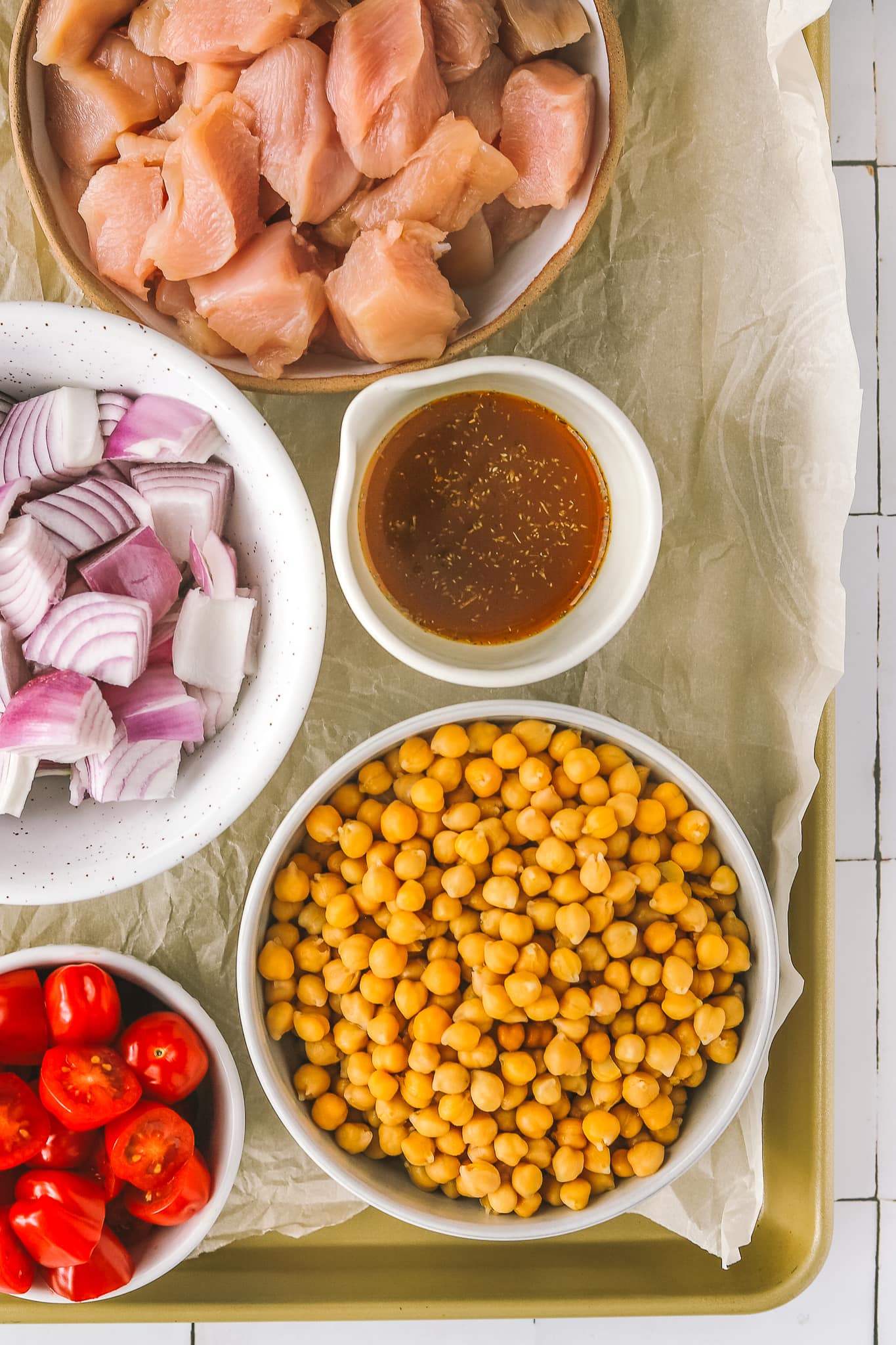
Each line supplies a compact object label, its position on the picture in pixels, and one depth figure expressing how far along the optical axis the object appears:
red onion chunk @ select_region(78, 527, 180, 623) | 0.58
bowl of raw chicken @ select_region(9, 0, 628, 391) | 0.58
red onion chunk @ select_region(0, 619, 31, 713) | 0.57
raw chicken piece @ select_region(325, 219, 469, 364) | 0.58
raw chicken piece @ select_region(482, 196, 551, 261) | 0.60
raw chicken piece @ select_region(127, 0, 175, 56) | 0.58
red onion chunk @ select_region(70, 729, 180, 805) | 0.58
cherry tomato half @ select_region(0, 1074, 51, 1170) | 0.60
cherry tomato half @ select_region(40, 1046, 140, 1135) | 0.60
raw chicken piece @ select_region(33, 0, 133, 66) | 0.58
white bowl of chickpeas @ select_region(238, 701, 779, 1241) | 0.61
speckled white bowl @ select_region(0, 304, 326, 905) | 0.57
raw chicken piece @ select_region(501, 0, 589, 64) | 0.59
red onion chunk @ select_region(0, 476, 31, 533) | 0.57
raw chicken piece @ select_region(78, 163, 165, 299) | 0.58
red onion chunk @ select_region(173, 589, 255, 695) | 0.58
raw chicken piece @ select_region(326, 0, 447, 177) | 0.57
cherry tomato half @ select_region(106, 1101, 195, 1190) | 0.60
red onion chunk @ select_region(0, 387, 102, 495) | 0.58
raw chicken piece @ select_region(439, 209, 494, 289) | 0.59
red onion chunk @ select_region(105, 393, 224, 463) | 0.58
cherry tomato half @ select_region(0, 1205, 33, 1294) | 0.60
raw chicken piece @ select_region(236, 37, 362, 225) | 0.58
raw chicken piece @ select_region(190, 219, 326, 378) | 0.58
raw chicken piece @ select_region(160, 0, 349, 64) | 0.57
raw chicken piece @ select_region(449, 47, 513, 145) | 0.59
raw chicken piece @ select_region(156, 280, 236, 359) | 0.60
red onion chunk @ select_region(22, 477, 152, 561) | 0.58
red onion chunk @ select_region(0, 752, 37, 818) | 0.57
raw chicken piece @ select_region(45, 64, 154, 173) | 0.58
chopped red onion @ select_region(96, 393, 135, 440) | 0.58
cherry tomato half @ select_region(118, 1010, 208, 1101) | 0.61
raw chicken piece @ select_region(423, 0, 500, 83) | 0.58
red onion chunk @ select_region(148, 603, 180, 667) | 0.59
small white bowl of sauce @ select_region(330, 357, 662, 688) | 0.62
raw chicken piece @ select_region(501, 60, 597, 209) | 0.58
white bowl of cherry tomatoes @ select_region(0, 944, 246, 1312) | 0.62
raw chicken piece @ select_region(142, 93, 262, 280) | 0.57
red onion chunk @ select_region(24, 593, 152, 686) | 0.57
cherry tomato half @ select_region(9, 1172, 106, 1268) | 0.60
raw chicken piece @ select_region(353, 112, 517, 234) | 0.57
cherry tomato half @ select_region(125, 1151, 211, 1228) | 0.61
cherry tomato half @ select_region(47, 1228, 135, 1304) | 0.60
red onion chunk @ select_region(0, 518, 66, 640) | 0.57
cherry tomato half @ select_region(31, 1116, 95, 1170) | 0.61
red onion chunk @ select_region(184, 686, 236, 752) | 0.59
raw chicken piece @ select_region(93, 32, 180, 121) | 0.59
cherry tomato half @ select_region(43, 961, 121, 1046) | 0.61
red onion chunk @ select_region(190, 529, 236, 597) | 0.58
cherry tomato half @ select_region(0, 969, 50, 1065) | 0.61
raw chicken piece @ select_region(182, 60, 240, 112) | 0.58
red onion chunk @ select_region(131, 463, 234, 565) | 0.58
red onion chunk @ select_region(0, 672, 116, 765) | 0.56
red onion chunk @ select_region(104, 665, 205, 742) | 0.58
